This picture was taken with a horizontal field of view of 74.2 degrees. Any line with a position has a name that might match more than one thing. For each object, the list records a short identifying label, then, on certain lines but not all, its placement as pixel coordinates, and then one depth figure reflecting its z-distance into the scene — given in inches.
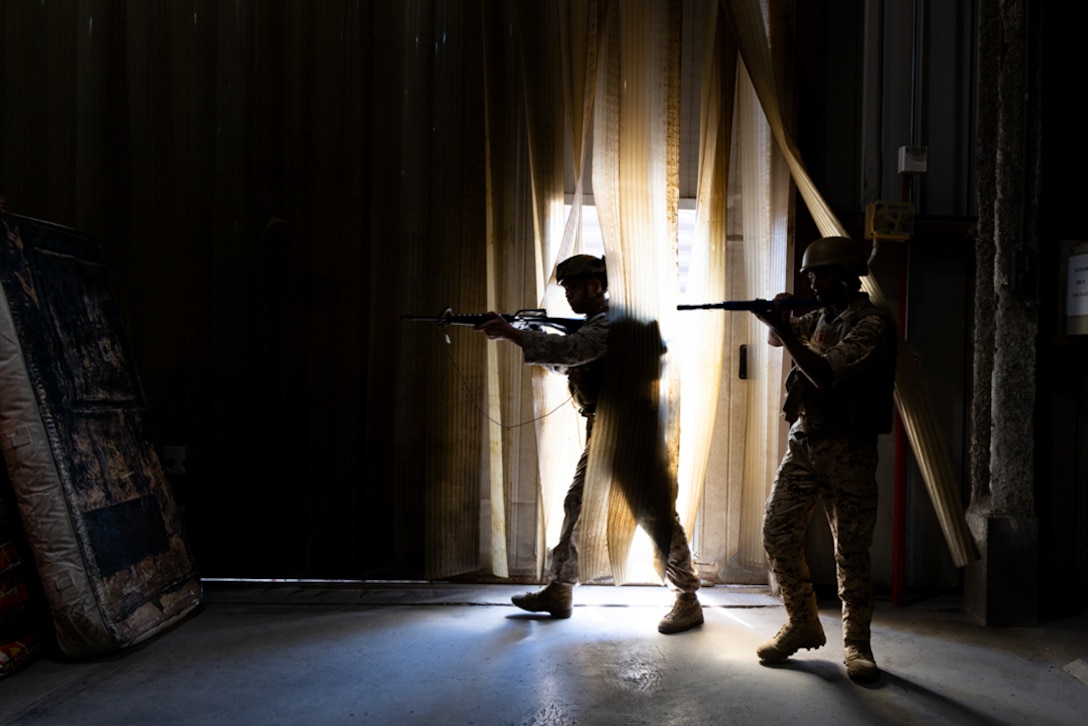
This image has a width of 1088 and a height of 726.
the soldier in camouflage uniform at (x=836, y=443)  107.1
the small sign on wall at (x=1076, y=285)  134.9
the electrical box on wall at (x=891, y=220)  139.7
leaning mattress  108.0
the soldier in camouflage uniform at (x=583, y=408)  125.5
